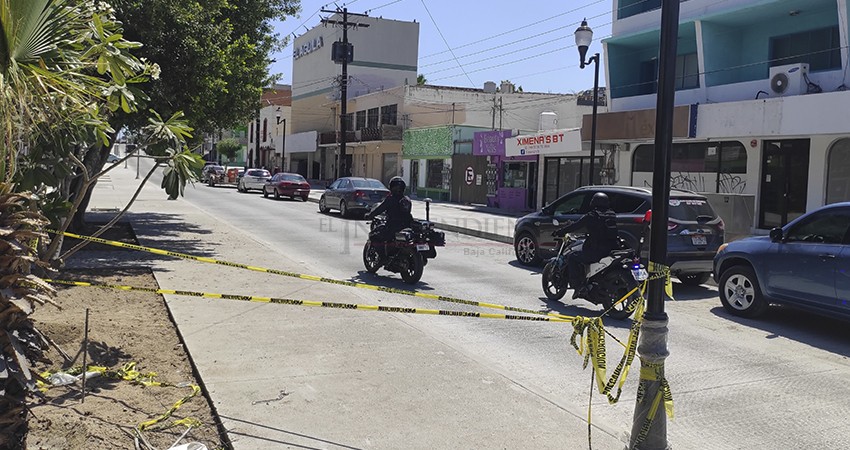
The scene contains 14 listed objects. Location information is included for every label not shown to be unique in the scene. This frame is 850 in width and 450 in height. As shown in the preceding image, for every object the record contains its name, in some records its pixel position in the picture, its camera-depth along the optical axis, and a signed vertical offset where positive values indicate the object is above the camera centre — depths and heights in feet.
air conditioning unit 61.05 +10.62
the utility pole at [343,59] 117.40 +21.24
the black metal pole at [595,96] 66.03 +9.26
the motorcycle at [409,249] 35.45 -3.34
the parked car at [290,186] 111.45 -0.94
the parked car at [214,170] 161.19 +1.83
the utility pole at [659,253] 13.84 -1.18
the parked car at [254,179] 130.82 +0.06
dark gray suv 35.65 -1.50
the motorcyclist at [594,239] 29.09 -1.96
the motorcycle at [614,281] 28.55 -3.65
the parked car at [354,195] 78.74 -1.34
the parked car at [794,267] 25.86 -2.75
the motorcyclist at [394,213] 36.14 -1.51
